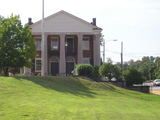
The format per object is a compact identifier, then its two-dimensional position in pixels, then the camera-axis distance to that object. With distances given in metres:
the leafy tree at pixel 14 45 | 50.06
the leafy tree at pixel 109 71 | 63.47
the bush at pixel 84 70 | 57.56
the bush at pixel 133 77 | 62.31
